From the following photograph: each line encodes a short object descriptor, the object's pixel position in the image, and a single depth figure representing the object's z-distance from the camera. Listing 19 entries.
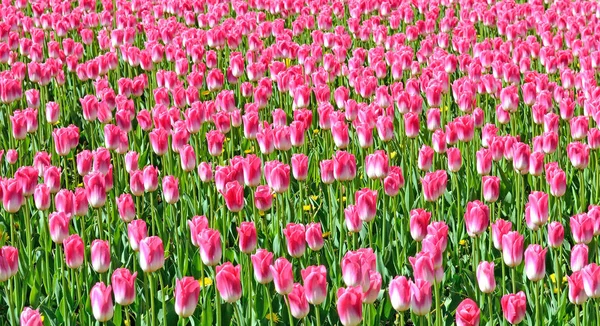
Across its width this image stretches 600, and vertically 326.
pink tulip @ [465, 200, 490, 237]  3.39
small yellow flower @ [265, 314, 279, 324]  3.50
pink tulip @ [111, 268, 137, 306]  2.92
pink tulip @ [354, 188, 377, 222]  3.54
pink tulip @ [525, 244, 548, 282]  3.00
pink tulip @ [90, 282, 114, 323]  2.85
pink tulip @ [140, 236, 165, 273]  3.10
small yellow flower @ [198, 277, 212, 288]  3.76
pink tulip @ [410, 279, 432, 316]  2.72
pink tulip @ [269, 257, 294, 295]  2.86
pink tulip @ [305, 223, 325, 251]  3.37
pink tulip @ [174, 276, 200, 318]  2.82
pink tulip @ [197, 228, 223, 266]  3.12
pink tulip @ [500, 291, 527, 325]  2.81
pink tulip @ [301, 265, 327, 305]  2.75
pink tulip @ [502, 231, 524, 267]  3.13
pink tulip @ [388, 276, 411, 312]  2.73
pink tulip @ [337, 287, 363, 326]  2.63
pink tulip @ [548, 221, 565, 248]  3.36
